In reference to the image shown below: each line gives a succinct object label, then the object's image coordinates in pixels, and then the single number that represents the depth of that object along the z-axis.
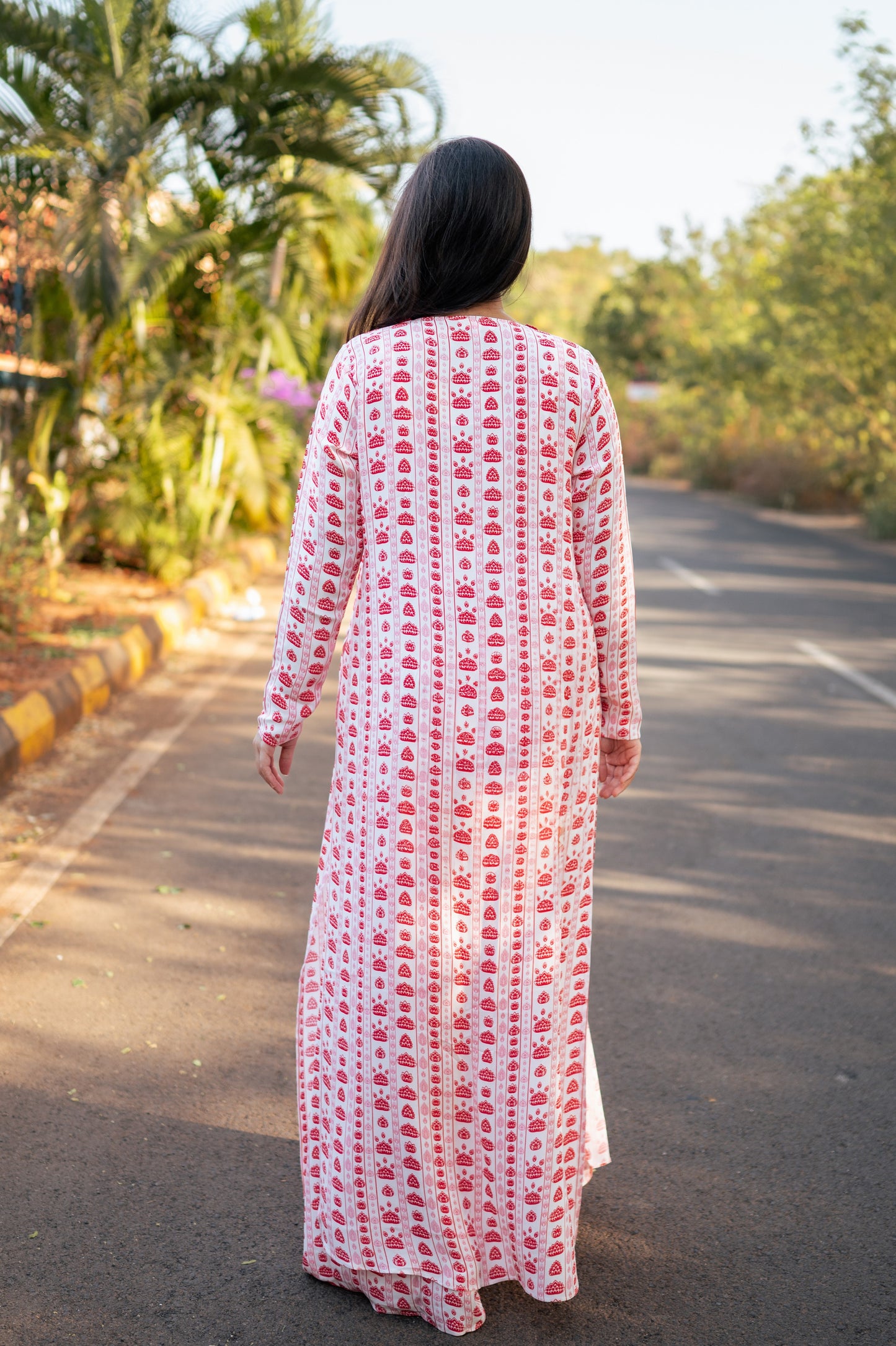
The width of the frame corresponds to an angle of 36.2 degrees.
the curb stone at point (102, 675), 5.69
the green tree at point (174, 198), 9.16
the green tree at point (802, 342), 19.39
